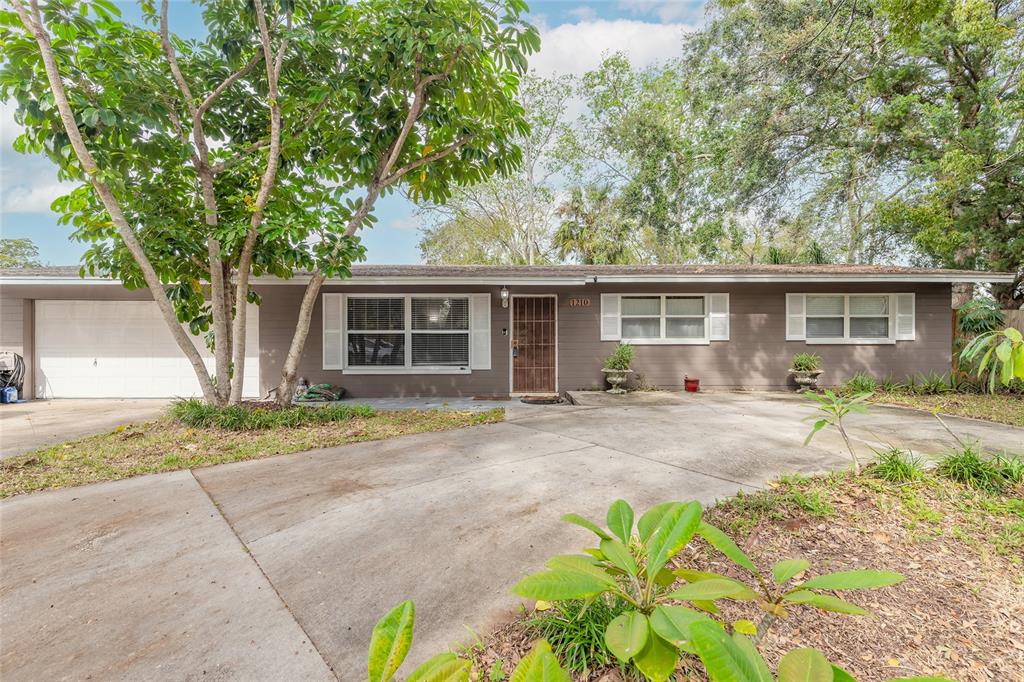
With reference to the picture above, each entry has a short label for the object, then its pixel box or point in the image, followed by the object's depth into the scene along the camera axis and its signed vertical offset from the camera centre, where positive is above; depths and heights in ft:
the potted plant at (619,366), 27.94 -1.63
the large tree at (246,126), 15.55 +9.33
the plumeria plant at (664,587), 2.51 -1.87
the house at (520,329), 27.91 +0.82
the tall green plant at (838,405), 8.83 -1.39
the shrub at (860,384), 27.50 -2.83
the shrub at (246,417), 17.61 -3.21
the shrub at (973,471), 10.00 -3.15
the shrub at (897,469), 10.51 -3.20
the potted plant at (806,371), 28.40 -1.98
